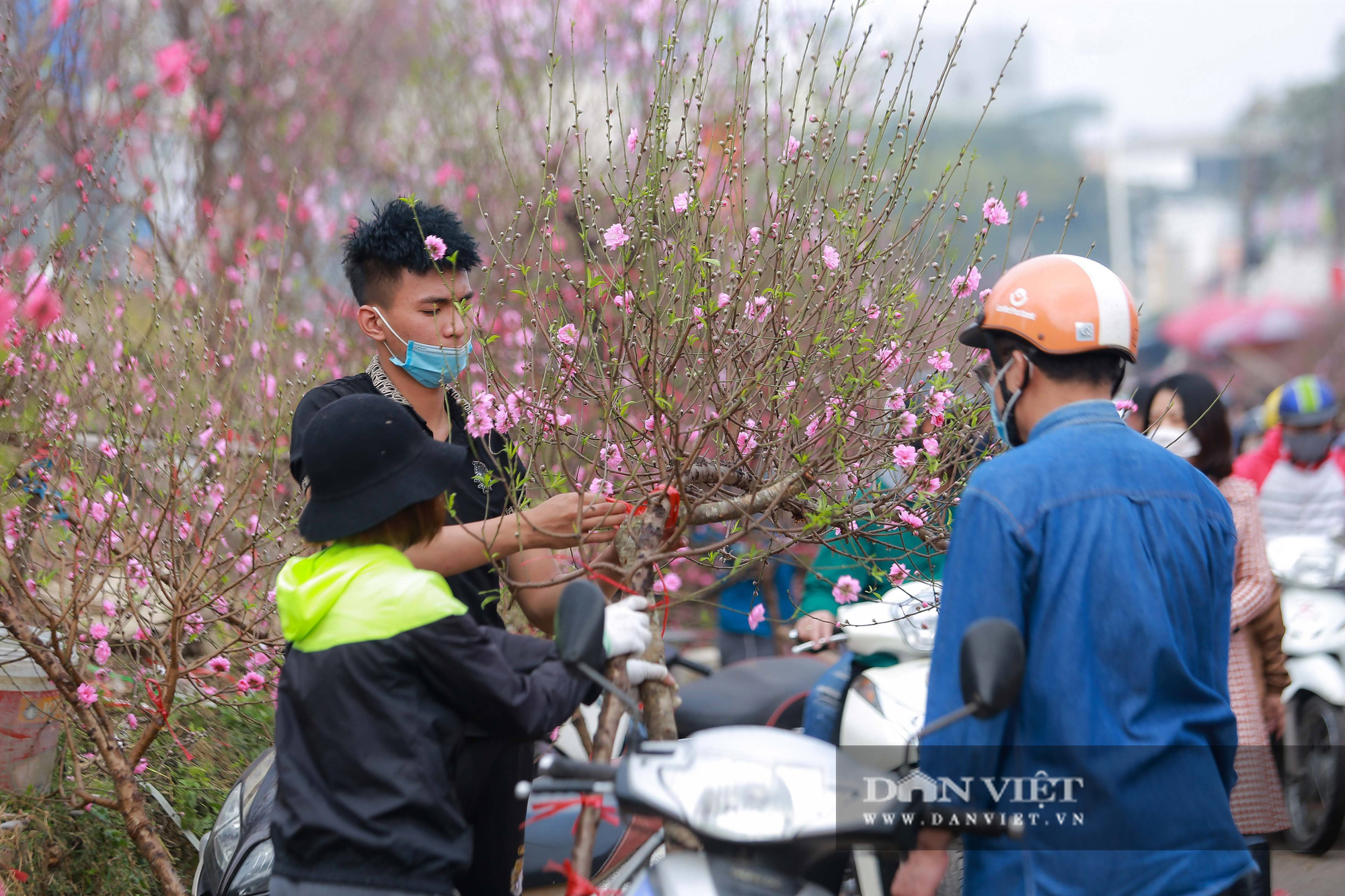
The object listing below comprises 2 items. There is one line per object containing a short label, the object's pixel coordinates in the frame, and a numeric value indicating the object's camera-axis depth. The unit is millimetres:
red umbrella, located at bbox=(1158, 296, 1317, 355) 41938
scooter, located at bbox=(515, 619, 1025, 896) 1867
